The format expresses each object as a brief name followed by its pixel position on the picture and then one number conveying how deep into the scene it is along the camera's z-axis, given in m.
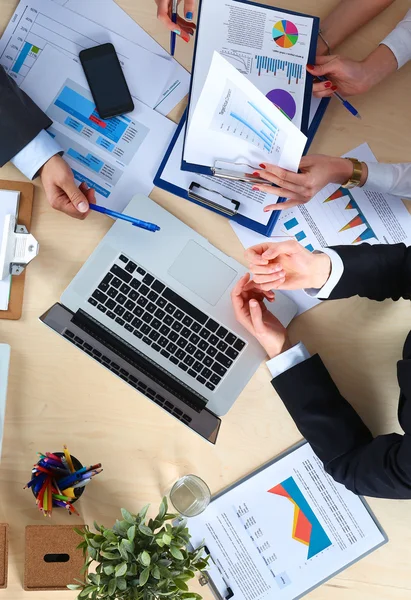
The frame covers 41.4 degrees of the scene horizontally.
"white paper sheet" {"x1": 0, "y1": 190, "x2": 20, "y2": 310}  1.03
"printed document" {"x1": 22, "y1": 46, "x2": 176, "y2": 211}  1.07
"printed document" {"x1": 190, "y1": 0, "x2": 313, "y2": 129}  1.04
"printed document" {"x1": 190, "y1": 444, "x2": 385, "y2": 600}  1.02
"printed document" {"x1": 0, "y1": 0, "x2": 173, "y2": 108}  1.08
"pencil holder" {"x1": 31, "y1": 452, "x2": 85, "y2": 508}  0.96
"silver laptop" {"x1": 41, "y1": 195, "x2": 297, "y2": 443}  1.02
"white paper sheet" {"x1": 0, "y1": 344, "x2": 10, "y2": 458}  0.99
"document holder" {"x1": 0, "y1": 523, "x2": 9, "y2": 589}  0.93
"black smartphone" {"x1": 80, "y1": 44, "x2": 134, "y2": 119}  1.07
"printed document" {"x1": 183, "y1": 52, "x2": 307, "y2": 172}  0.89
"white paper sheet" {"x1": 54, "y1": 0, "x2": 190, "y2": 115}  1.08
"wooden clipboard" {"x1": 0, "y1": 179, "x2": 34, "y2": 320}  1.03
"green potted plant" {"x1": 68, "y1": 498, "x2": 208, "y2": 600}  0.82
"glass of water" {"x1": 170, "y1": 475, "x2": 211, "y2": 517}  1.02
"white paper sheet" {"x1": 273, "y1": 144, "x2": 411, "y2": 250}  1.09
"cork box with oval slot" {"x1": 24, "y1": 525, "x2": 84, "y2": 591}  0.93
